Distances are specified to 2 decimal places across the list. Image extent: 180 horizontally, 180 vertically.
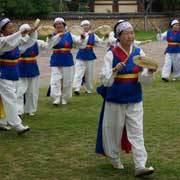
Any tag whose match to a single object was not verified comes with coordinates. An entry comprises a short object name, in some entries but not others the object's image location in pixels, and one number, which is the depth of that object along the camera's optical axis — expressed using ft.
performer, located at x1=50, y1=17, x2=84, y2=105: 36.32
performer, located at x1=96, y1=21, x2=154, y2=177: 20.38
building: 142.10
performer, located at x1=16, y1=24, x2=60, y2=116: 31.73
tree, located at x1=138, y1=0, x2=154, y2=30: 131.35
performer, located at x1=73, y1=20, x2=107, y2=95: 42.45
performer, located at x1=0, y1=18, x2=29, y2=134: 26.63
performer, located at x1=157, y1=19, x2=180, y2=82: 47.73
